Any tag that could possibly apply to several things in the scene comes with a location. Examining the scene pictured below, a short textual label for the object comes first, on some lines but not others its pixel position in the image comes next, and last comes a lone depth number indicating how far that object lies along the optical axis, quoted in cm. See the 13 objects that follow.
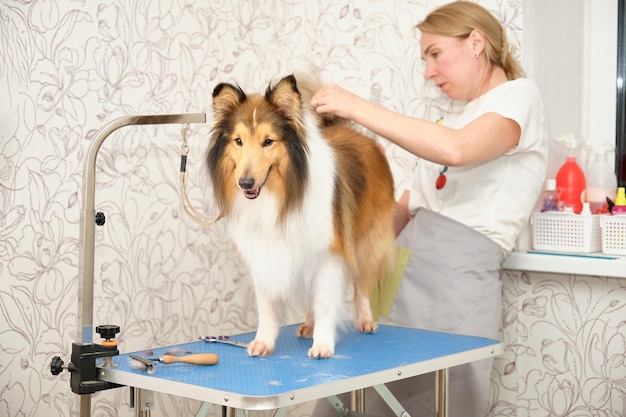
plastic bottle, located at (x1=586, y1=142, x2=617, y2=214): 262
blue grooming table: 156
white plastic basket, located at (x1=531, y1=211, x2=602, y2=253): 255
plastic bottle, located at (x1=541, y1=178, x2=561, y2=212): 263
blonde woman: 234
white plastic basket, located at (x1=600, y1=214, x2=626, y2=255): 248
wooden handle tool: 174
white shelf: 241
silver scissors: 200
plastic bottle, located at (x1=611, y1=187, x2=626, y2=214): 252
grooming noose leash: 187
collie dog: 177
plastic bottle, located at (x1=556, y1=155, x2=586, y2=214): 263
